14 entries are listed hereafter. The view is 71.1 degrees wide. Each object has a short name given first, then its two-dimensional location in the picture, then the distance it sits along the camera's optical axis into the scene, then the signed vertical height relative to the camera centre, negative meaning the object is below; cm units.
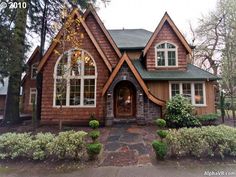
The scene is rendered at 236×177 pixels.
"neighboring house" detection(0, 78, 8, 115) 2609 +32
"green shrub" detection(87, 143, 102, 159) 557 -164
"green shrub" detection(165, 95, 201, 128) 1012 -83
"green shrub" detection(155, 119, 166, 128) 599 -81
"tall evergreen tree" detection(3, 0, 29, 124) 1017 +234
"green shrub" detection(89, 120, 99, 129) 620 -89
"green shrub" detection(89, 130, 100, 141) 575 -120
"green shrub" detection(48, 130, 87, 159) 551 -150
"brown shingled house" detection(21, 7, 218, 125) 1083 +146
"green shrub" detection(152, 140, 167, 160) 540 -158
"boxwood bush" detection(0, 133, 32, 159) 565 -161
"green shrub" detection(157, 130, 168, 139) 560 -113
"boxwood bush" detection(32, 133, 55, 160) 555 -160
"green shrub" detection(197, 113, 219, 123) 1100 -114
